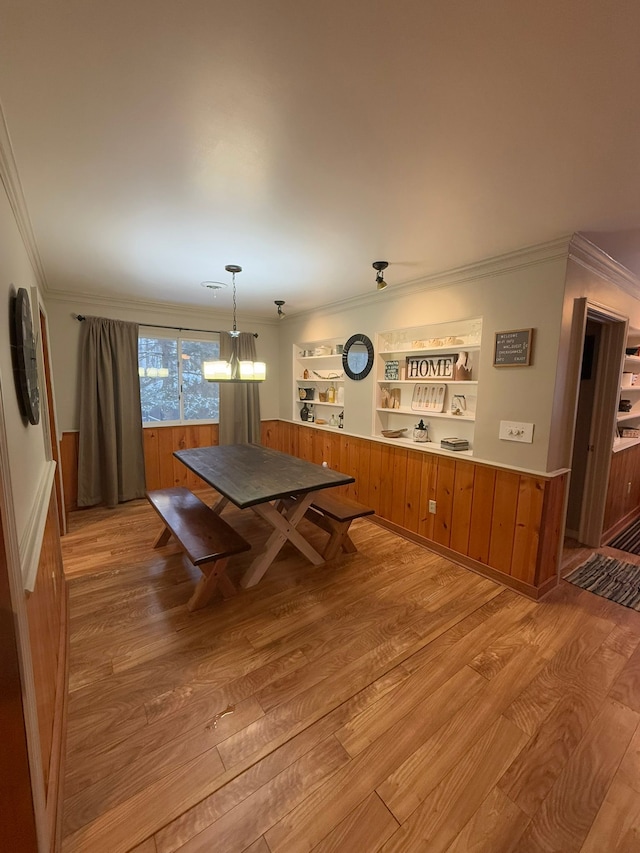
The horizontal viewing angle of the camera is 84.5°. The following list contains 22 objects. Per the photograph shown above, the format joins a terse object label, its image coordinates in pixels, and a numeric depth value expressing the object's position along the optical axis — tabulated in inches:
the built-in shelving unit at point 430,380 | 118.1
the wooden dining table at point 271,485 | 94.8
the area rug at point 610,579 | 98.0
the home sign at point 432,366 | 123.4
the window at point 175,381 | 171.8
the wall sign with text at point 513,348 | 93.4
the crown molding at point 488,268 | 86.9
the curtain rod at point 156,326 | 149.1
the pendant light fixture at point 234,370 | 116.8
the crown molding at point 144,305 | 146.3
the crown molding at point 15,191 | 53.4
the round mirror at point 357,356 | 145.3
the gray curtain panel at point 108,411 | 151.2
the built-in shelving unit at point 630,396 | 128.2
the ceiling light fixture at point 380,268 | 107.1
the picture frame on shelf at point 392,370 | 138.3
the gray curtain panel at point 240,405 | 187.9
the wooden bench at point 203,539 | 88.1
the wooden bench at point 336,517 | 111.5
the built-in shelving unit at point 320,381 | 174.2
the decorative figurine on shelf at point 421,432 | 131.9
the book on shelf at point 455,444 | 117.0
